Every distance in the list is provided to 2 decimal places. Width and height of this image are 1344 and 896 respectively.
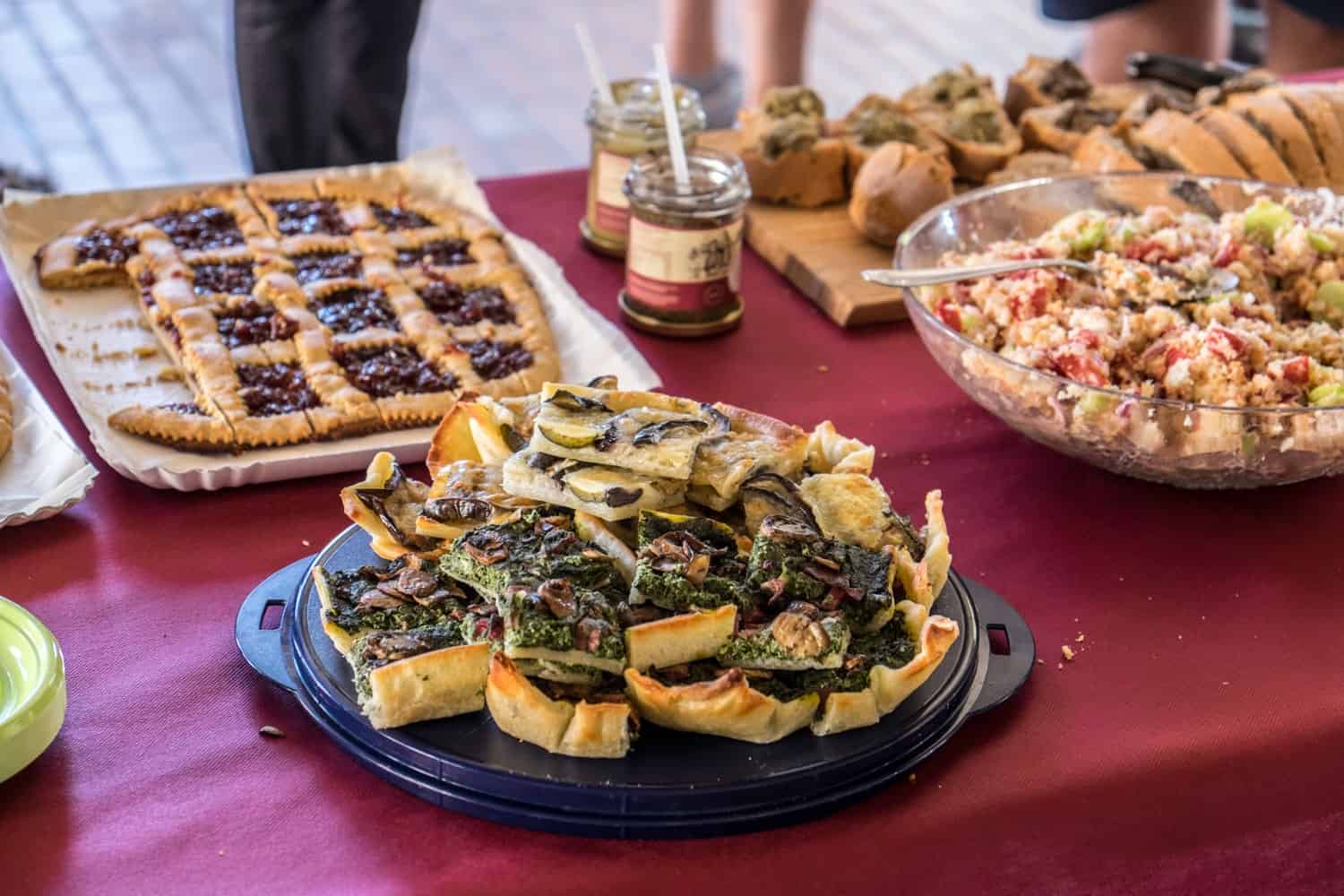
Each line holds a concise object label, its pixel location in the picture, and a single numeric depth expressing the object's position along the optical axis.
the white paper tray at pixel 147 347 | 1.54
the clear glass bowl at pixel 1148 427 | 1.39
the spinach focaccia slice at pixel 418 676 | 1.04
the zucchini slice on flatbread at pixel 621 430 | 1.20
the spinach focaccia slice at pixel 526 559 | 1.10
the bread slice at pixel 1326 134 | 2.19
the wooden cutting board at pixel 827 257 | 1.93
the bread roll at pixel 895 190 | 2.03
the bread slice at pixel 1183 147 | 2.13
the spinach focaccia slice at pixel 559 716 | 1.02
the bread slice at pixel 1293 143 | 2.17
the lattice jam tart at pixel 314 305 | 1.64
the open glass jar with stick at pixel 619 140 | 2.01
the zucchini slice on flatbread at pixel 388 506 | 1.22
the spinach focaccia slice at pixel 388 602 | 1.11
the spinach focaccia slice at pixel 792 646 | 1.06
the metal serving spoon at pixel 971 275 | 1.61
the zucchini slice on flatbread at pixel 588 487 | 1.17
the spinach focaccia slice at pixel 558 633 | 1.04
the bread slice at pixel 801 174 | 2.16
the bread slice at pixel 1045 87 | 2.46
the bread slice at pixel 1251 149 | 2.14
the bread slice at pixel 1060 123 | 2.30
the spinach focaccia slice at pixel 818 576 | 1.11
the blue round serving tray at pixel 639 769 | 1.03
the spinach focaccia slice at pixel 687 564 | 1.08
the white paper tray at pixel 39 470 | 1.41
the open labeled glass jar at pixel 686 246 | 1.79
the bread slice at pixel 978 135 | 2.26
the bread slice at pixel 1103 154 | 2.11
